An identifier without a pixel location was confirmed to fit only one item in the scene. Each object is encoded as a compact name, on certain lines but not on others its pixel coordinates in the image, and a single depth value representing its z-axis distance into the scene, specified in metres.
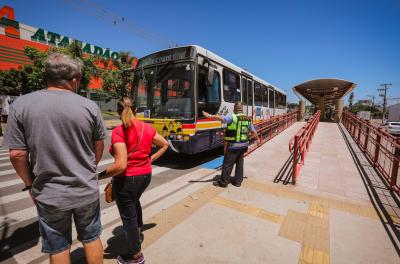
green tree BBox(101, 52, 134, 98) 18.72
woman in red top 2.23
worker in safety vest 4.78
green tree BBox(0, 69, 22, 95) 27.01
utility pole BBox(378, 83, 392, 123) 61.67
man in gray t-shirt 1.57
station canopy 22.18
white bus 6.16
